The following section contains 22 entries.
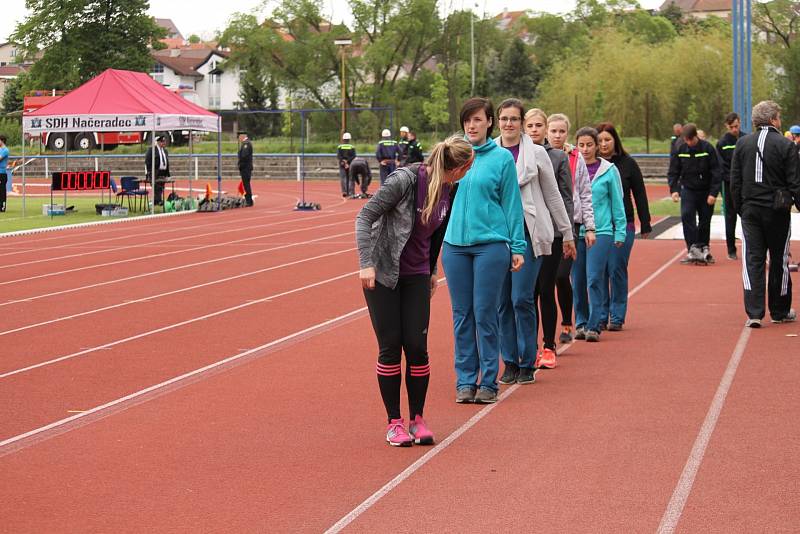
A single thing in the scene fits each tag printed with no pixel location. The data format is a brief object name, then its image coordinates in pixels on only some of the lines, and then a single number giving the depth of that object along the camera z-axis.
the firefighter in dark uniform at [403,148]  37.14
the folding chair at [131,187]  30.77
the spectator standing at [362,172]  38.81
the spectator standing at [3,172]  30.20
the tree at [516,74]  83.56
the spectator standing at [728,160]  16.47
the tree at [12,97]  87.38
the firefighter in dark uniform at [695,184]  16.83
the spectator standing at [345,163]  39.19
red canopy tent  28.75
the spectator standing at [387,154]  37.41
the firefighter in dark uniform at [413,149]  36.91
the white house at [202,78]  124.38
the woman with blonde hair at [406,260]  6.65
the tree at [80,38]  76.00
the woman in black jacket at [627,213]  10.95
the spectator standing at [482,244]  7.72
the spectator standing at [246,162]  33.79
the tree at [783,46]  59.81
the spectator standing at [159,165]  31.25
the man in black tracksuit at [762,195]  11.03
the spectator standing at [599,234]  10.52
